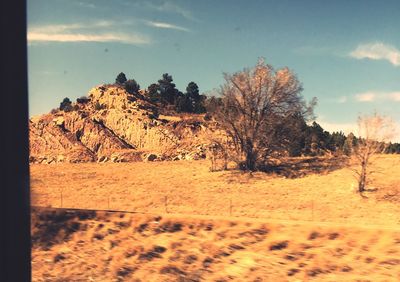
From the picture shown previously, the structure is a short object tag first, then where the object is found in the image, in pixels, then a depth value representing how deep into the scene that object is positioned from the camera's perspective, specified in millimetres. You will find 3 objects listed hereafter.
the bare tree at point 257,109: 41188
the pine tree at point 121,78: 91125
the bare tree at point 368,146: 33719
